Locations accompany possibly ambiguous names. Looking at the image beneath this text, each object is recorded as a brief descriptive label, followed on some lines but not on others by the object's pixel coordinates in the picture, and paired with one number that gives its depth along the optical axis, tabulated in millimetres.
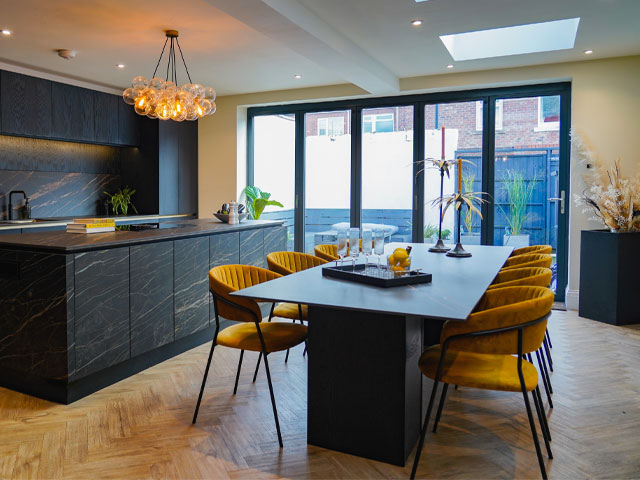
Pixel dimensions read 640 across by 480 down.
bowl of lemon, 2848
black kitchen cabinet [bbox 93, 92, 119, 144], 6770
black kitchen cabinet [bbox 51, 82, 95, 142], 6240
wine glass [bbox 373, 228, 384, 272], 2834
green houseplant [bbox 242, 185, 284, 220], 7215
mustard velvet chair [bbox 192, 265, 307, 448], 2688
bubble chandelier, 4488
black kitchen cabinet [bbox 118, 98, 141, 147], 7105
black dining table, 2309
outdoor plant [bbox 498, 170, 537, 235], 6137
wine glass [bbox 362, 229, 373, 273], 2828
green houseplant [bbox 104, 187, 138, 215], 7340
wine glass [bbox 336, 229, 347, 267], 2916
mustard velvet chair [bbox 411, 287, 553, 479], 2121
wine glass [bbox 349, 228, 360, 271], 2889
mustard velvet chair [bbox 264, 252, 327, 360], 3504
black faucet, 6238
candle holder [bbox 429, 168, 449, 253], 4102
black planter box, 5016
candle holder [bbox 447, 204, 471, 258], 3867
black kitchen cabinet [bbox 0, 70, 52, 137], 5670
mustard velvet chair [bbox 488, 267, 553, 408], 2777
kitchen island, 3076
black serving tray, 2617
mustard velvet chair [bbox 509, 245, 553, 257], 4156
